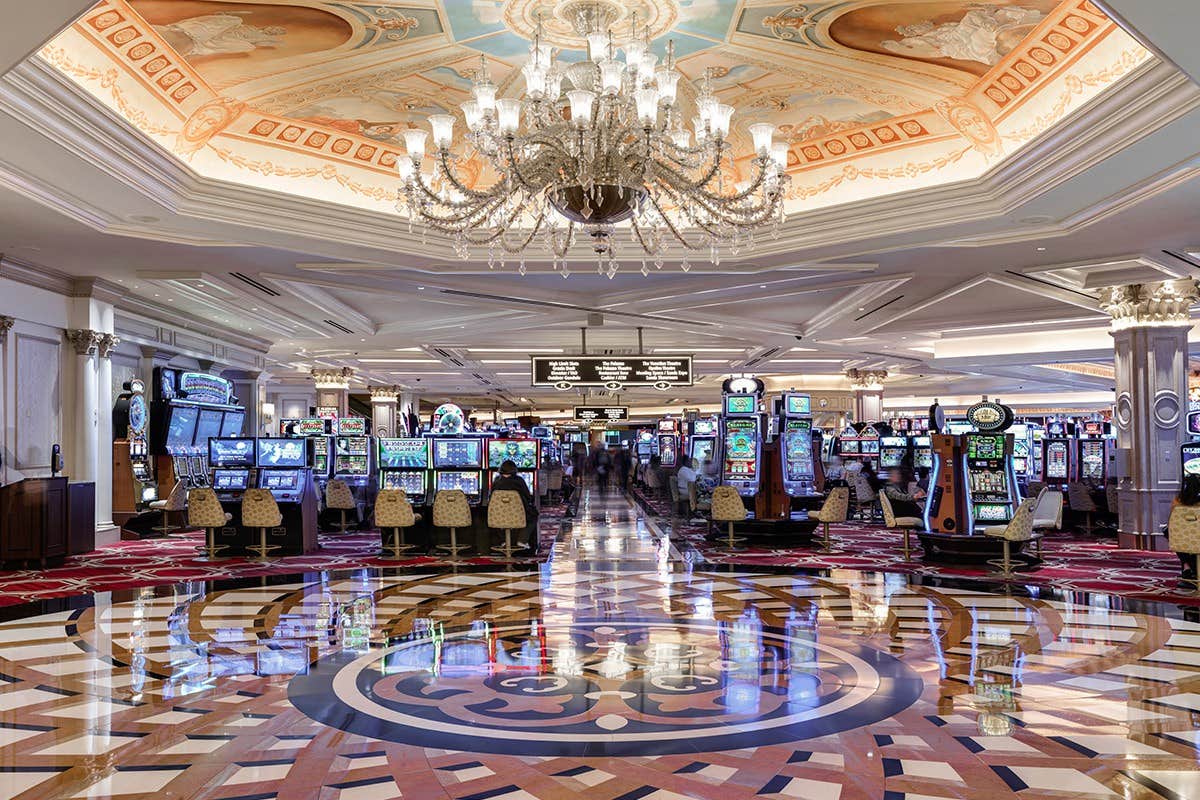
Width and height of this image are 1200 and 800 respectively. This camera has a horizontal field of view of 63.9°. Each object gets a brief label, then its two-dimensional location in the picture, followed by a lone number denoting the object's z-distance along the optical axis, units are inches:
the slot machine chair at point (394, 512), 376.2
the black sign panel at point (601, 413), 862.8
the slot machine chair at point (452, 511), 372.5
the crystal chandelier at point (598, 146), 173.8
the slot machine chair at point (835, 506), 398.3
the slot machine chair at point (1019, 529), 319.3
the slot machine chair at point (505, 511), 367.9
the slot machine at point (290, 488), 397.1
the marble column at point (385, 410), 912.3
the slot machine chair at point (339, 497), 493.0
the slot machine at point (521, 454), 470.0
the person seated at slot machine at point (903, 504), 376.5
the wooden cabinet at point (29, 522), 336.5
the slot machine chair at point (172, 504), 485.1
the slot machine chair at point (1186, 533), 286.4
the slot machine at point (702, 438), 649.6
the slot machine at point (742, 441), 453.7
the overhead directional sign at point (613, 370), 484.4
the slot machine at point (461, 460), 410.9
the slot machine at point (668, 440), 876.5
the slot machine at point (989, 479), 359.9
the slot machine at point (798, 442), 469.1
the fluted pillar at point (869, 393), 775.1
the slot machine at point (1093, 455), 559.8
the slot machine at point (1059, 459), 568.4
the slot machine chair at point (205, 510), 373.3
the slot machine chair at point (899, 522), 362.9
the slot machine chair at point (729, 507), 406.9
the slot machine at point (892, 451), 611.5
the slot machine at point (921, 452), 606.9
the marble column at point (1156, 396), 396.2
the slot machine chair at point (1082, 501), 492.1
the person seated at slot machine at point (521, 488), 387.5
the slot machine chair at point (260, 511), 375.6
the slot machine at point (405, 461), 423.8
